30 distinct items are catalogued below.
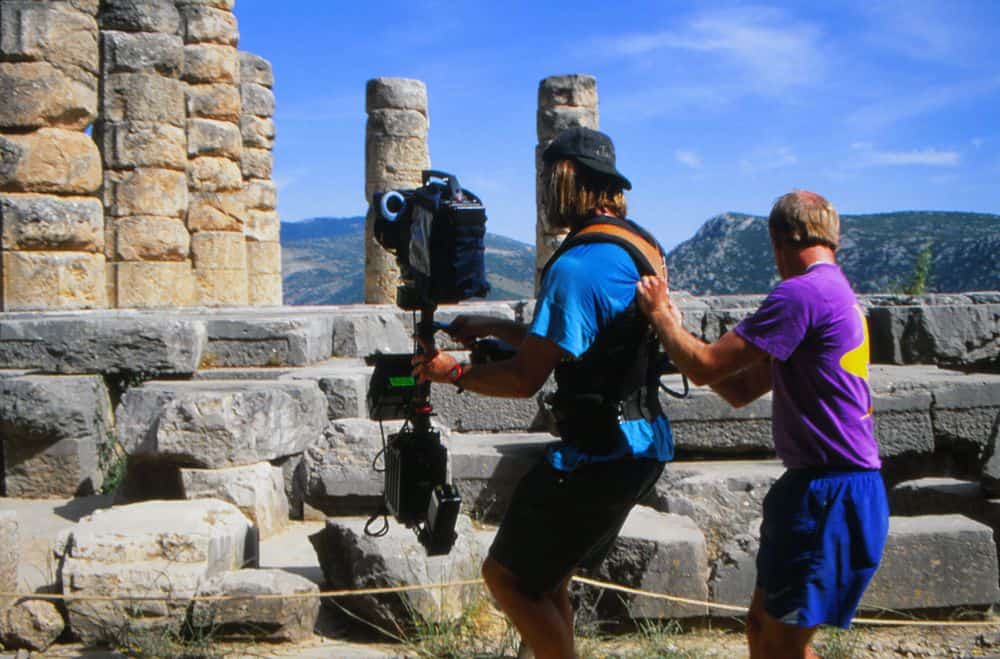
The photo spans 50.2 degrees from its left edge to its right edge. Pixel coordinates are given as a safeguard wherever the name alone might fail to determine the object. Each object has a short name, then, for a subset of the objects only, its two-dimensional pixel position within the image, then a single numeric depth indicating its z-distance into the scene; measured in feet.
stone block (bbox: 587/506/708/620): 15.83
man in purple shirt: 9.80
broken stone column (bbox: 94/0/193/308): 44.86
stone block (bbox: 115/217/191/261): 45.70
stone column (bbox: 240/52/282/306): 70.38
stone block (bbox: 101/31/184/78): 44.16
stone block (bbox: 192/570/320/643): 15.11
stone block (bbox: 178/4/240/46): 55.26
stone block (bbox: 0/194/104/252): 35.99
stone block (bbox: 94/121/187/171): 45.60
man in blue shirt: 9.89
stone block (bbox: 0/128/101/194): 36.40
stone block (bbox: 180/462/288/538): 20.65
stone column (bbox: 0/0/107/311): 36.27
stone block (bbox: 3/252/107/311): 36.29
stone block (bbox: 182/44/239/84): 55.77
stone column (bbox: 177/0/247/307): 55.67
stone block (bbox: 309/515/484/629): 15.61
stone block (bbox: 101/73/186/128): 44.91
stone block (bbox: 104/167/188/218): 45.75
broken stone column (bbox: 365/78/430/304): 69.72
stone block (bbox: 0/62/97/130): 36.40
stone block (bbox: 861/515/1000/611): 16.19
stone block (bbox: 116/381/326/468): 20.68
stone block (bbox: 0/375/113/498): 25.23
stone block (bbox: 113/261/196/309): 45.41
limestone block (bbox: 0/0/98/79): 36.27
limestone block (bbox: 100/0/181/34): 43.98
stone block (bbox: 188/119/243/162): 55.88
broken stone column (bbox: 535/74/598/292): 65.36
